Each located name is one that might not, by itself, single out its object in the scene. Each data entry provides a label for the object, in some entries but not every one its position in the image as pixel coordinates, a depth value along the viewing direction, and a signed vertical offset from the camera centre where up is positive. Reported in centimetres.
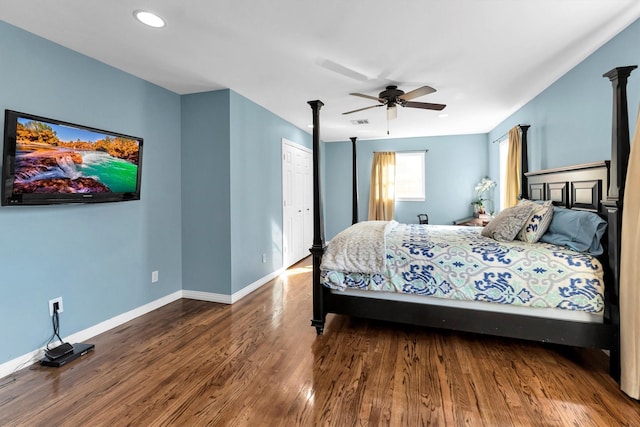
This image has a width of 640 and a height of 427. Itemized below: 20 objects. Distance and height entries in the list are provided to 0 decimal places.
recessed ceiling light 201 +128
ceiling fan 325 +115
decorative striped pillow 257 -14
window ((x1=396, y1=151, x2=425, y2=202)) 631 +65
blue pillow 216 -18
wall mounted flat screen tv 206 +36
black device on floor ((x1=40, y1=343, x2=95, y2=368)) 222 -110
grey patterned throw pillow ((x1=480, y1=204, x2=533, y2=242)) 263 -15
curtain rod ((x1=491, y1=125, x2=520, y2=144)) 470 +113
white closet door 492 +10
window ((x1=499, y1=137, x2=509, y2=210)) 489 +71
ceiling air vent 480 +137
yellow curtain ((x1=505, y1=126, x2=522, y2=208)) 397 +53
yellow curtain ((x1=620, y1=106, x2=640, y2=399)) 178 -42
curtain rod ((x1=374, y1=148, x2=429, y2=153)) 619 +116
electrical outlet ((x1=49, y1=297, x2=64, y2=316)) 240 -76
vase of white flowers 552 +25
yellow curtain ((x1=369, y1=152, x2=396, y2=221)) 635 +47
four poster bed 205 -54
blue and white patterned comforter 214 -50
